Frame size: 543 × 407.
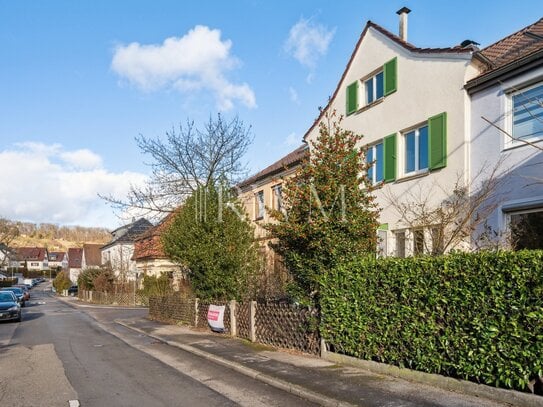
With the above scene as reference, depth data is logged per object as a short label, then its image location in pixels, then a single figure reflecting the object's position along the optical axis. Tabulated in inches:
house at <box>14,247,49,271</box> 5753.0
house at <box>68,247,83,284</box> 4146.4
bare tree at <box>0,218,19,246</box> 2493.8
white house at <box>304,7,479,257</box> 547.2
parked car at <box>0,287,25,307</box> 1578.5
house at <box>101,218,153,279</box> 1819.6
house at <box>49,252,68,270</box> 6230.3
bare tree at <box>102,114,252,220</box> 1026.7
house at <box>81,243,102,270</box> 3432.1
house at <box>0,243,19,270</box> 2834.2
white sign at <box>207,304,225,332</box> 612.8
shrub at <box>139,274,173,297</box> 1397.9
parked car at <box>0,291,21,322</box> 936.3
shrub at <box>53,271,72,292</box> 2903.1
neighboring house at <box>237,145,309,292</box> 920.1
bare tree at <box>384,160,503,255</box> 498.6
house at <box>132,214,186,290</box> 1055.6
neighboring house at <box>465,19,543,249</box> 462.6
